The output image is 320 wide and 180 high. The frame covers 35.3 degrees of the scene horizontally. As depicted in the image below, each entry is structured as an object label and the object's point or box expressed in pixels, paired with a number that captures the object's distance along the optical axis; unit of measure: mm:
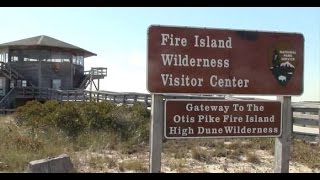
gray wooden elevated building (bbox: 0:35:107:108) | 48469
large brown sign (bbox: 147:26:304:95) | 6746
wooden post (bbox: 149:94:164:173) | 6785
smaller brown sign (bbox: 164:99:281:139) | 6848
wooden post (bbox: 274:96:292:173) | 7418
